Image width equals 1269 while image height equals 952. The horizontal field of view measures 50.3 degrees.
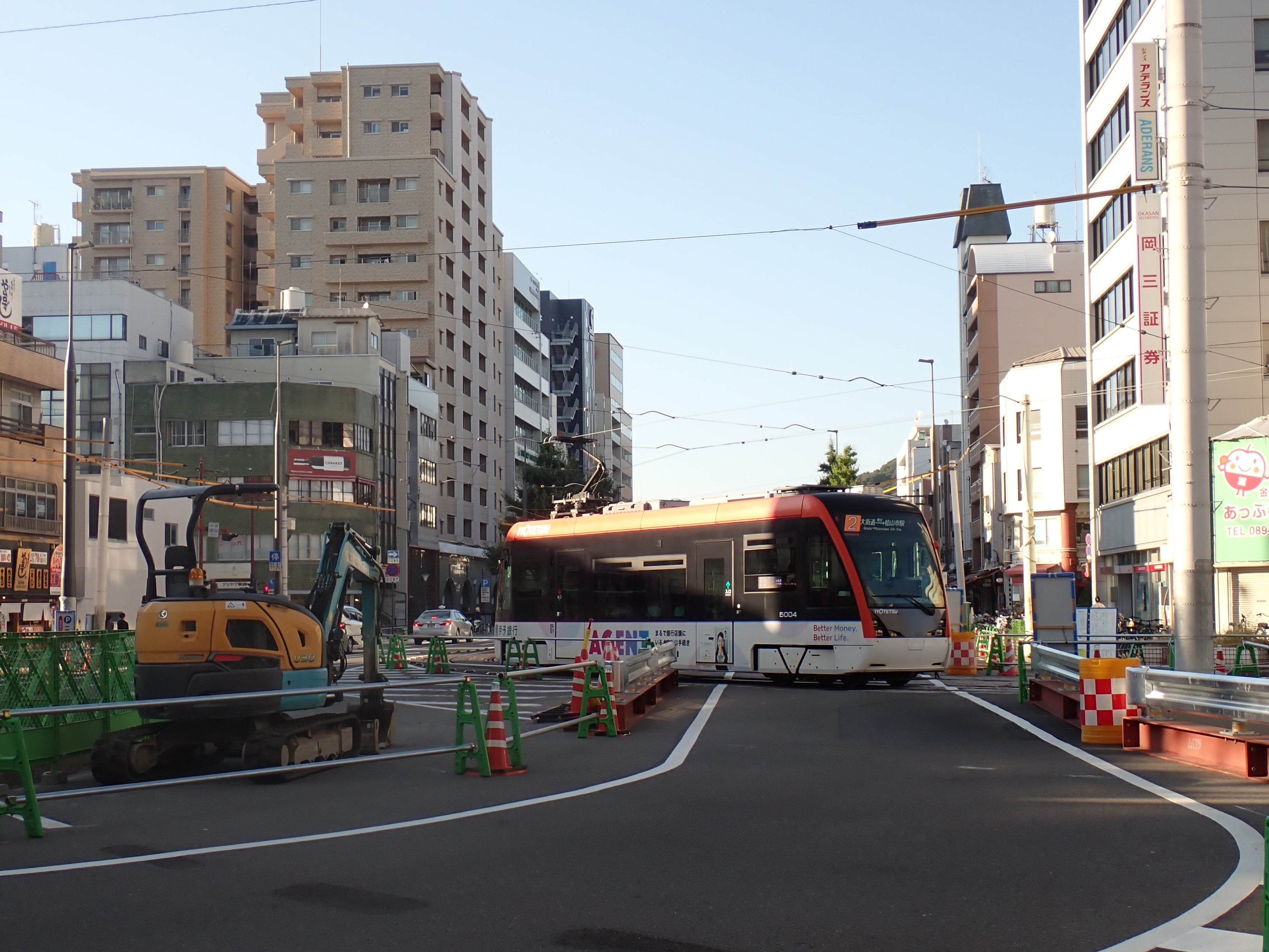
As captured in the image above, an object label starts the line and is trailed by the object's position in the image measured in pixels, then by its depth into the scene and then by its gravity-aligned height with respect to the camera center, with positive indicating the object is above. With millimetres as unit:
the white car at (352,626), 47000 -2273
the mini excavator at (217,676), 12781 -1101
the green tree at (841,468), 75312 +5269
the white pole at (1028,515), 39906 +1428
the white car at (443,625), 56531 -2651
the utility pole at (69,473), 35406 +2546
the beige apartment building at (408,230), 85125 +21316
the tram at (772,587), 23281 -480
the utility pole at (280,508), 39906 +1630
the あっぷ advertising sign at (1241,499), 36125 +1639
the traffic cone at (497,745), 12703 -1713
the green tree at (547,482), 75562 +4532
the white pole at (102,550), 35594 +395
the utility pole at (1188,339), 15609 +2616
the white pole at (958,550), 39031 +353
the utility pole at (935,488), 59978 +4608
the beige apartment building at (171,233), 94438 +23224
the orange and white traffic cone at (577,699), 16984 -1712
